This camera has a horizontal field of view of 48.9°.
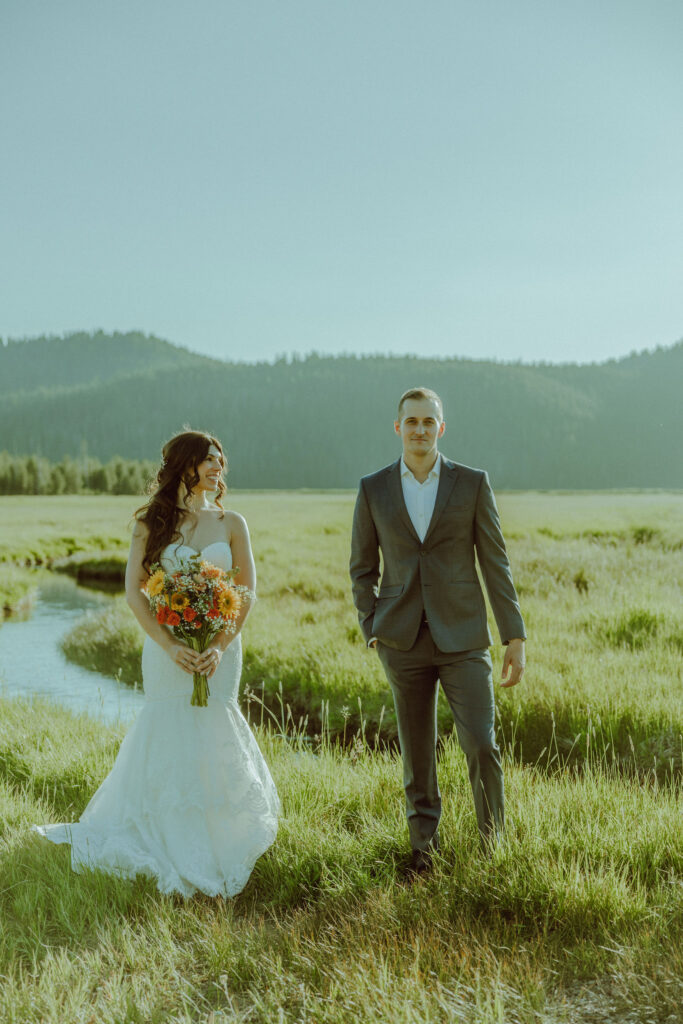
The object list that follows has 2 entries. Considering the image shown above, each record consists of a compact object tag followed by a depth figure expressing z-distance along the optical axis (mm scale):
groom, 4699
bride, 5039
